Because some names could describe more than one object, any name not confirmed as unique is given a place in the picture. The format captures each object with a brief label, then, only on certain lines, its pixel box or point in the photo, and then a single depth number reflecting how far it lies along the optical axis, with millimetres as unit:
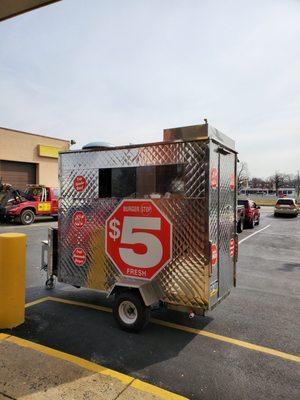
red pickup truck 18875
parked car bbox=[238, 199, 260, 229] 20578
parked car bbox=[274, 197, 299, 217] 31822
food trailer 4598
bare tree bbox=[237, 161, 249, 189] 111000
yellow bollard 4766
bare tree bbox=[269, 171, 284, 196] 117325
